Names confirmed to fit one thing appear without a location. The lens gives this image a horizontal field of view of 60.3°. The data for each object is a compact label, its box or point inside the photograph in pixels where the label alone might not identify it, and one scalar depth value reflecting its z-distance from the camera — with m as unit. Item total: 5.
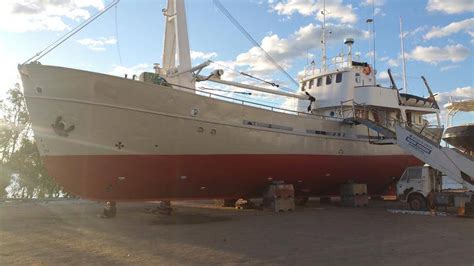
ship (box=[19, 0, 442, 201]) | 12.90
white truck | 15.94
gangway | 15.78
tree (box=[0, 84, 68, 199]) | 33.22
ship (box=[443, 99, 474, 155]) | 21.47
